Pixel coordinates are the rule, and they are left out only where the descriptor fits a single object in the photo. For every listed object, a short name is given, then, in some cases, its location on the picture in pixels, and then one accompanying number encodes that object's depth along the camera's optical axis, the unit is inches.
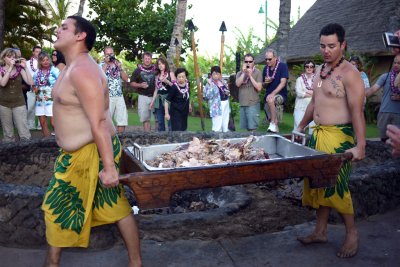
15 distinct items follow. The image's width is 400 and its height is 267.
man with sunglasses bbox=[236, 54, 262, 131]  322.7
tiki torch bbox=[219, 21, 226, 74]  385.3
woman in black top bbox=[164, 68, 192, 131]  317.7
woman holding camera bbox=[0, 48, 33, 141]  312.0
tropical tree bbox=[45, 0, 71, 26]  1127.9
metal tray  142.9
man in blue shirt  324.8
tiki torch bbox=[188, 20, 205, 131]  369.6
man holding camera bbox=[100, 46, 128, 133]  336.8
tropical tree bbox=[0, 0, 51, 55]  589.0
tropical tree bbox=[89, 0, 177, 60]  801.6
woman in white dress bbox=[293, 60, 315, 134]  330.0
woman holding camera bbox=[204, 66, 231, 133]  333.1
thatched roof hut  587.8
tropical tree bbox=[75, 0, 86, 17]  723.4
